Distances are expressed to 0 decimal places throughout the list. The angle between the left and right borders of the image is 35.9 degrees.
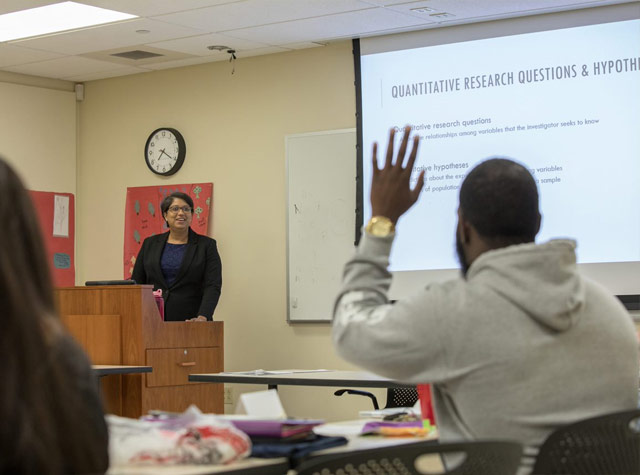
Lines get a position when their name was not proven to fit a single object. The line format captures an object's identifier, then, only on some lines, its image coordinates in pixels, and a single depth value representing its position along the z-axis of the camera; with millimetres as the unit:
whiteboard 6793
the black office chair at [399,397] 4793
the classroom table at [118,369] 4986
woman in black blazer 6602
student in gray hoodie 1830
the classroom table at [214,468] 1757
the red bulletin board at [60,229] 7879
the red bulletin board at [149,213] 7488
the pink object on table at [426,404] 2697
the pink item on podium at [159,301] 5902
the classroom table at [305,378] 4391
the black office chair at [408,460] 1543
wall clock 7617
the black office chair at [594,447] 1716
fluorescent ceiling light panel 6043
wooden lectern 5625
